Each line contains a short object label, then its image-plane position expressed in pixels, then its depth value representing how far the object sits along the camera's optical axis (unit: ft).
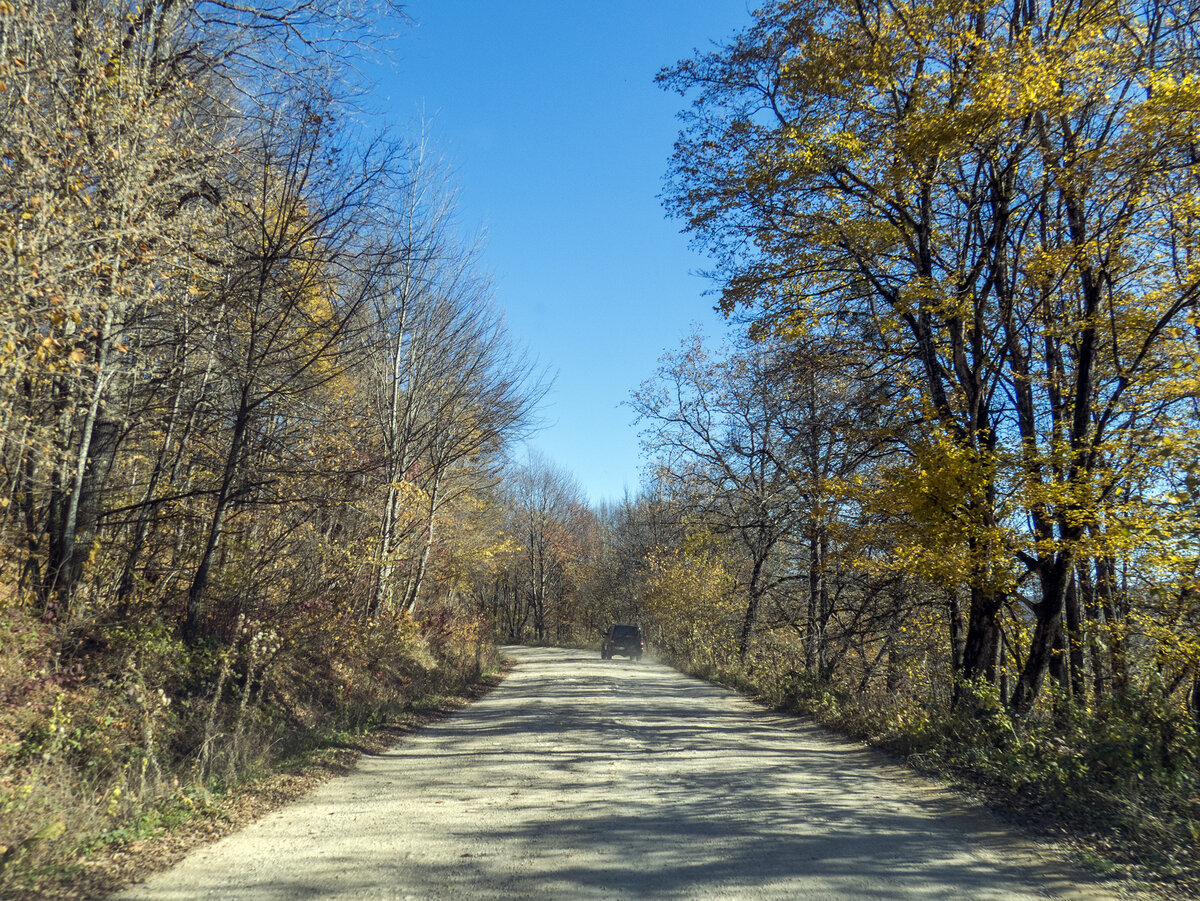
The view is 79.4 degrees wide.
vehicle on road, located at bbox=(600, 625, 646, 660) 98.73
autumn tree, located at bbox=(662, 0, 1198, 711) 31.32
